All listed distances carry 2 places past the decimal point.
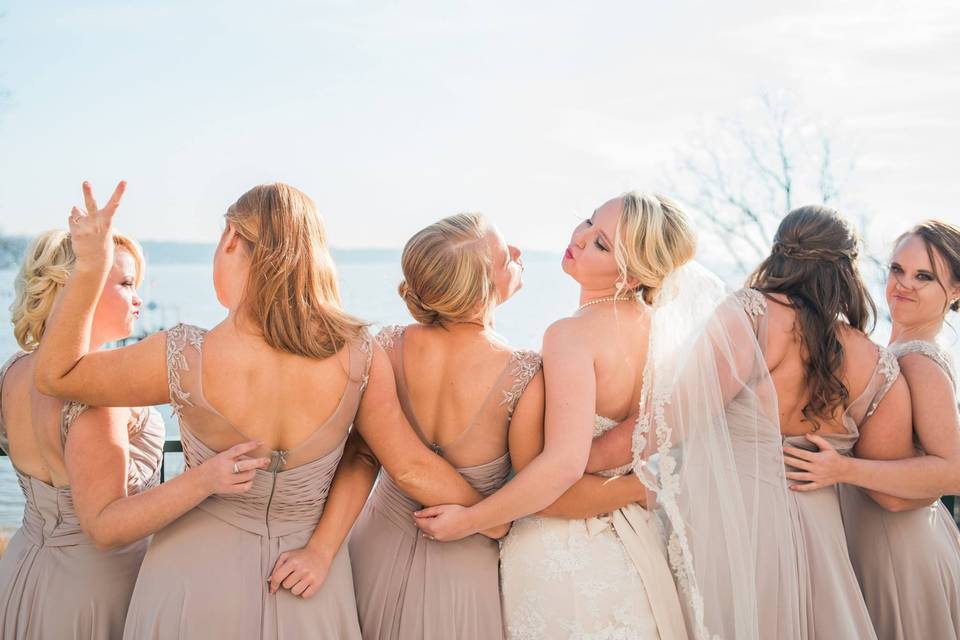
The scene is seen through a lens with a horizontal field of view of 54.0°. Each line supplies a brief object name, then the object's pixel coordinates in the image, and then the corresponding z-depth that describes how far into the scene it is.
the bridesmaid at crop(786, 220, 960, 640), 3.27
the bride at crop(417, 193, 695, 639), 2.84
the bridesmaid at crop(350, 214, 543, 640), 2.87
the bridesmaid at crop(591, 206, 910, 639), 3.14
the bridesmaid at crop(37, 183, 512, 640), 2.54
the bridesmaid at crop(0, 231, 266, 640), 2.69
